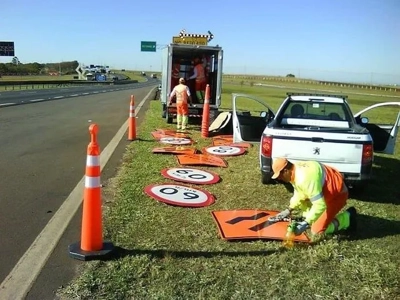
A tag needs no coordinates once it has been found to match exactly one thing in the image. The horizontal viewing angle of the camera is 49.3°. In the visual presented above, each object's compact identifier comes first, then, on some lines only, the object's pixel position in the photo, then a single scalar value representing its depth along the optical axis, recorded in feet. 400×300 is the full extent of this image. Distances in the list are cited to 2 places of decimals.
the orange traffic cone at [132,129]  37.01
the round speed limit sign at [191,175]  23.61
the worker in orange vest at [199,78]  54.75
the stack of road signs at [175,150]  31.37
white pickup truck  20.76
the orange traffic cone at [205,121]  40.45
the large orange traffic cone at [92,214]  13.14
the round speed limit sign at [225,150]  32.45
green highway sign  180.29
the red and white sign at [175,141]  36.28
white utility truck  51.23
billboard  178.91
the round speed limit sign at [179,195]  19.31
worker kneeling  14.94
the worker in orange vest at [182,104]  45.01
